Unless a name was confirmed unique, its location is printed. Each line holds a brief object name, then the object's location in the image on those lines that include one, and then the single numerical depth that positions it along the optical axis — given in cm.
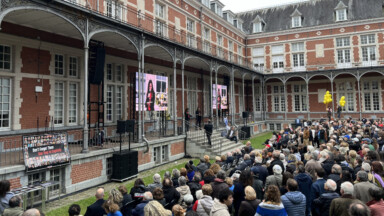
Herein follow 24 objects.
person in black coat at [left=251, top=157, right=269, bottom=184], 571
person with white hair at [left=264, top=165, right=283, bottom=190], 495
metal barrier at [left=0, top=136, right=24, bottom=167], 696
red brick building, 873
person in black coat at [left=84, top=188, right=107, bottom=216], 416
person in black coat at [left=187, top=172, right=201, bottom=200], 512
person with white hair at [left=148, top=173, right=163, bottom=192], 521
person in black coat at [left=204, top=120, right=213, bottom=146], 1335
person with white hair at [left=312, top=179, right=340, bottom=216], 398
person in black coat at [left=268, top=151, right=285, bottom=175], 594
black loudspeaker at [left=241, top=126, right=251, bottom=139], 1922
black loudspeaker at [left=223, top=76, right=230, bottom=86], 2136
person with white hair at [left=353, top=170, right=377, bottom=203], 395
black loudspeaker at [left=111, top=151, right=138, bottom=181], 895
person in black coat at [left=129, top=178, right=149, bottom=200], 462
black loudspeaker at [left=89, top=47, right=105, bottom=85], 1010
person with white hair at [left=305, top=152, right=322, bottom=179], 548
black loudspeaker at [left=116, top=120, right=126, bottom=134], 882
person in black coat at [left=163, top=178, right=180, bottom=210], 458
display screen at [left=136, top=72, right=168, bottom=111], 1123
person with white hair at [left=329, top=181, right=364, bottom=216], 347
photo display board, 675
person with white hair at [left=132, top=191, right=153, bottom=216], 400
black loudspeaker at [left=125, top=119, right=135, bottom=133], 899
